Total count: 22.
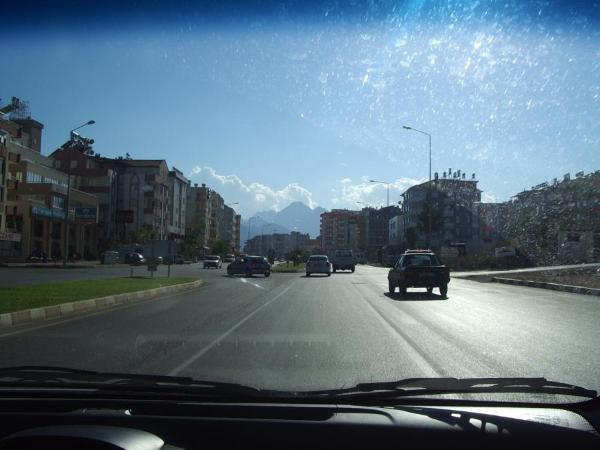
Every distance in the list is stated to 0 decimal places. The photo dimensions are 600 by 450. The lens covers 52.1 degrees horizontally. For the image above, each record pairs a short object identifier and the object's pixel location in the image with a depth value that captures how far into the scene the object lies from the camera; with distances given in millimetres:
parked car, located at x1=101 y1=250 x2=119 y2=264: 64938
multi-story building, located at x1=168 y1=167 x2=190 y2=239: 125500
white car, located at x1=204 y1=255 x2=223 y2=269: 63062
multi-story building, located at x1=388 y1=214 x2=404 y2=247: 150025
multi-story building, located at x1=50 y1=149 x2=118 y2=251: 99938
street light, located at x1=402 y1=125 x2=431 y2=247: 53938
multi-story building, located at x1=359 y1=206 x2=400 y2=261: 189050
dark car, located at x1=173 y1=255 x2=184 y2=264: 83862
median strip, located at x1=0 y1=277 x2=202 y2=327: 14094
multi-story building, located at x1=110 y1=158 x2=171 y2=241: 109062
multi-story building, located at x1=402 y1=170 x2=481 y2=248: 114188
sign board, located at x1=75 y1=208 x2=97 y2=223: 74750
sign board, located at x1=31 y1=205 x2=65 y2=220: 67081
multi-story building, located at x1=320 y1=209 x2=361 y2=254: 187875
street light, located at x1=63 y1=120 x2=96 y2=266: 50238
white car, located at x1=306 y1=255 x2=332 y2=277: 43594
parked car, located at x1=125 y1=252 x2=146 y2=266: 60600
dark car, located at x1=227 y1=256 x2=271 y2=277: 41844
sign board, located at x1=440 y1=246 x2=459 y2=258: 68375
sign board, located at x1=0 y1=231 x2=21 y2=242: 59569
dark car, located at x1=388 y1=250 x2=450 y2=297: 22844
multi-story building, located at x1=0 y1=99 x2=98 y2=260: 63656
